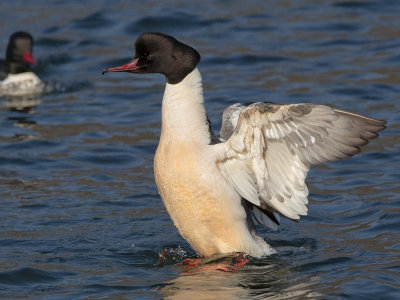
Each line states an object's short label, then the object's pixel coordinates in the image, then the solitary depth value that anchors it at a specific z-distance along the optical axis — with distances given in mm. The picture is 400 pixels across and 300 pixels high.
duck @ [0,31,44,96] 27969
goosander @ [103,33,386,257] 13047
